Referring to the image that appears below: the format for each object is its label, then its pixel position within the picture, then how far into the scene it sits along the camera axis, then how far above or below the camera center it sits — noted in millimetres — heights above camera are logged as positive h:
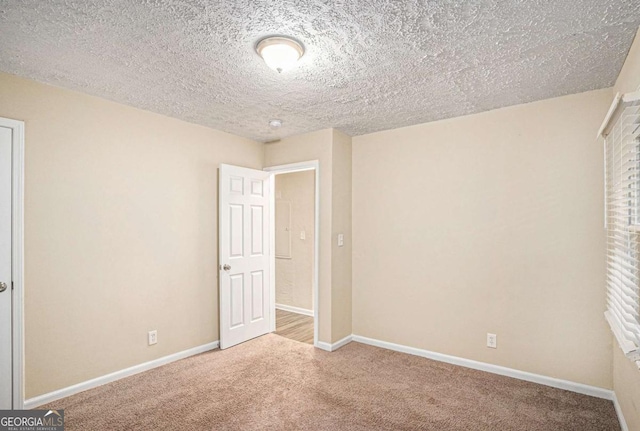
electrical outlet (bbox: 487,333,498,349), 3100 -1187
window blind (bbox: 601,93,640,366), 1735 -36
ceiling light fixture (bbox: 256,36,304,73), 1902 +949
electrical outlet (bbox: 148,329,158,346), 3197 -1189
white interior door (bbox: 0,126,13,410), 2324 -412
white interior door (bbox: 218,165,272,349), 3740 -488
